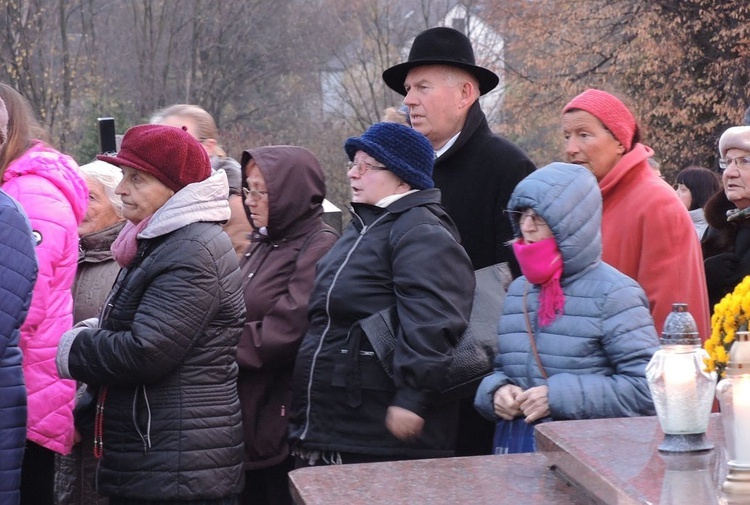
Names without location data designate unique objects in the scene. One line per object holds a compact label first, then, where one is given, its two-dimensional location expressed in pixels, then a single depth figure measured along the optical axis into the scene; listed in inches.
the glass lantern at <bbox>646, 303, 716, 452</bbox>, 200.7
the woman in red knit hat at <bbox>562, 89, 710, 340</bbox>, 287.0
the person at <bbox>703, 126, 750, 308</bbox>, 357.0
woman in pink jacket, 312.8
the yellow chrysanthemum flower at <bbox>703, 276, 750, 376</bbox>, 197.7
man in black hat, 319.1
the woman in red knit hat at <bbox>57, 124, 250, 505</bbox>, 275.7
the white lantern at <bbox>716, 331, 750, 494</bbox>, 190.9
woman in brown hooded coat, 321.4
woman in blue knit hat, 264.1
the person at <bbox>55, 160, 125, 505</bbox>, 341.0
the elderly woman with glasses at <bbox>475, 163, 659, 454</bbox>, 247.8
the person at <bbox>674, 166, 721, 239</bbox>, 607.4
